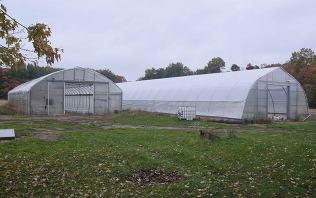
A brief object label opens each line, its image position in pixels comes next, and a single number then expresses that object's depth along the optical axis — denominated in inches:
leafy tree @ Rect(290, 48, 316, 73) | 2563.2
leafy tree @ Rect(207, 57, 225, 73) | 3152.1
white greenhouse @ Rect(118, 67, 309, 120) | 1192.2
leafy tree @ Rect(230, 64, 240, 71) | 3117.1
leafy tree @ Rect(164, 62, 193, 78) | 3390.7
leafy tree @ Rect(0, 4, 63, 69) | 261.7
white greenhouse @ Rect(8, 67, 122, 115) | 1306.6
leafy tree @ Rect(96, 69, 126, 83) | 3344.0
